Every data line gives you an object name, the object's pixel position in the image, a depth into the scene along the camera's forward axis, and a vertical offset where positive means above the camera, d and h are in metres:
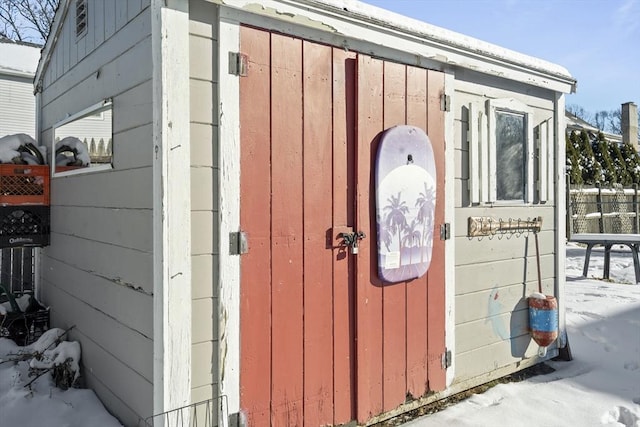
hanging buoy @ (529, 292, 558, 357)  3.94 -0.83
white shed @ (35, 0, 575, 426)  2.33 +0.03
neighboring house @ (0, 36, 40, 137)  10.29 +2.72
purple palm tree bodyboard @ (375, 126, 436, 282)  3.00 +0.08
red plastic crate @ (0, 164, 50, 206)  3.69 +0.23
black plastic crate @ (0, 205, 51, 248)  3.71 -0.09
